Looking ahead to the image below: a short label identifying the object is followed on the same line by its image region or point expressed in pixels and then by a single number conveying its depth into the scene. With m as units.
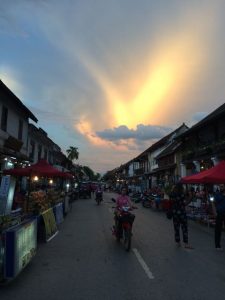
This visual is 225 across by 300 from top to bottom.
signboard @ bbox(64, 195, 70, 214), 13.95
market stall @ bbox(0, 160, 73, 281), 4.28
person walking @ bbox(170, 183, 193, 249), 7.04
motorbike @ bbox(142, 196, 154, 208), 19.15
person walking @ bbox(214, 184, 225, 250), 6.87
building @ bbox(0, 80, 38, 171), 13.62
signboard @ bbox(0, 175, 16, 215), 8.67
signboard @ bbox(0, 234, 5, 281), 4.28
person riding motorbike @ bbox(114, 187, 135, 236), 7.29
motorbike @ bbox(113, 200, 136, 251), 6.69
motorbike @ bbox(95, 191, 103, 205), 21.63
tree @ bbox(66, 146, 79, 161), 68.56
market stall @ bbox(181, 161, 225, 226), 9.86
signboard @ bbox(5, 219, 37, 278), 4.23
